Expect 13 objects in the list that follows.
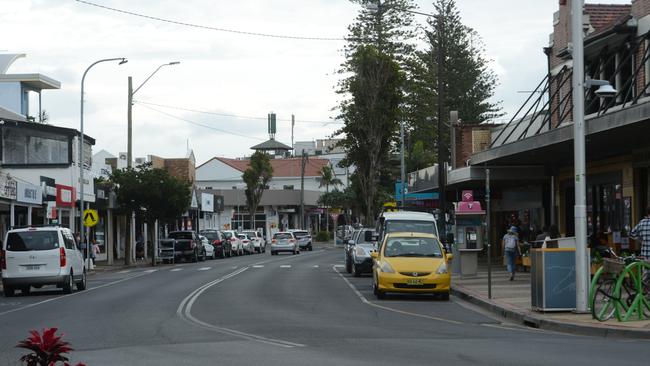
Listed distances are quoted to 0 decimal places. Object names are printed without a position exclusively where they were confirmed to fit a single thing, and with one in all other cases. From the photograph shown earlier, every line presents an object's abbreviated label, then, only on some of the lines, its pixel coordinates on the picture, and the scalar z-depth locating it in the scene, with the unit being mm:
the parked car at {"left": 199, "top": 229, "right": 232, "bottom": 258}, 63781
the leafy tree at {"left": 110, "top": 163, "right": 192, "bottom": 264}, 53250
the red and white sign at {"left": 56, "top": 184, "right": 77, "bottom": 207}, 47531
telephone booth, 34219
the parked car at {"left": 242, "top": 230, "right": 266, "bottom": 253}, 75619
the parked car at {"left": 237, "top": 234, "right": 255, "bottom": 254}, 71981
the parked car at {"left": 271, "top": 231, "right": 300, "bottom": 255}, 67312
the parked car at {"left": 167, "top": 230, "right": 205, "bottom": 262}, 55938
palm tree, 111625
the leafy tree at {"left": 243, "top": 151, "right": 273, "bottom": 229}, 91375
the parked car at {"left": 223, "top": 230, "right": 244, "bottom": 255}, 67438
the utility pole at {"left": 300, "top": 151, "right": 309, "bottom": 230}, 97375
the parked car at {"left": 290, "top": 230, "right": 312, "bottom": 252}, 77981
